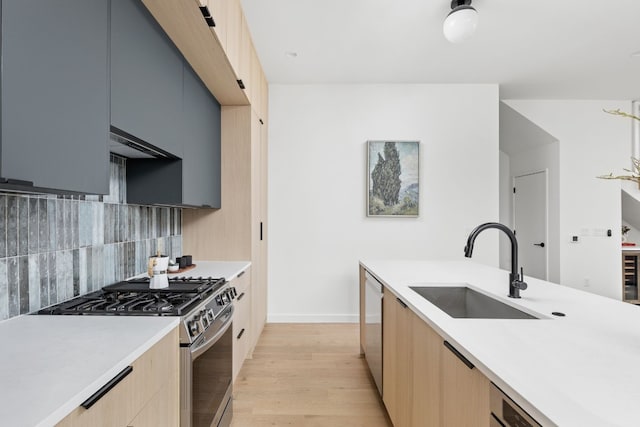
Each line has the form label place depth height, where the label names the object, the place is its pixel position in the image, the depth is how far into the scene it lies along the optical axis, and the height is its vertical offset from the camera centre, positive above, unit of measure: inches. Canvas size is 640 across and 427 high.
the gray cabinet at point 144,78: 47.9 +24.4
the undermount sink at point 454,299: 69.3 -19.0
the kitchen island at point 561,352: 23.8 -14.4
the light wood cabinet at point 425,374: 44.7 -24.4
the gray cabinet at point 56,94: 30.0 +13.3
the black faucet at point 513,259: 56.0 -8.3
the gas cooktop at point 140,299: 48.7 -14.9
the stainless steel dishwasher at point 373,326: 78.5 -30.2
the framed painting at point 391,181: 147.2 +15.5
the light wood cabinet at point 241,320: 85.8 -31.0
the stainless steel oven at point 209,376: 48.3 -28.6
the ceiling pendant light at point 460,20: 88.0 +54.4
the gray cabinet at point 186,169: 76.0 +11.4
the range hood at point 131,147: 51.8 +13.2
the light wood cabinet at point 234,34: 79.7 +48.4
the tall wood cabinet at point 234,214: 108.0 +0.2
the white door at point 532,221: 182.4 -4.0
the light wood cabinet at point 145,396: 29.7 -20.3
